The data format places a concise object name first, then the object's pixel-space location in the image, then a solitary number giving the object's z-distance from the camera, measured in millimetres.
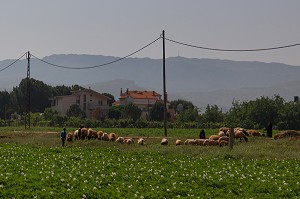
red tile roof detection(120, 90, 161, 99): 178675
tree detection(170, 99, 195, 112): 171400
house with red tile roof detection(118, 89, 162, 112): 175288
